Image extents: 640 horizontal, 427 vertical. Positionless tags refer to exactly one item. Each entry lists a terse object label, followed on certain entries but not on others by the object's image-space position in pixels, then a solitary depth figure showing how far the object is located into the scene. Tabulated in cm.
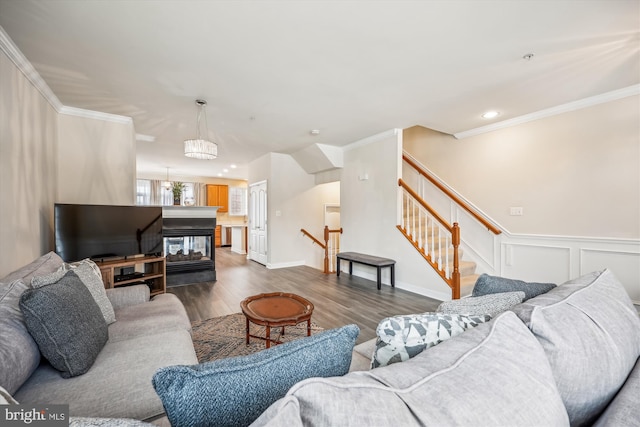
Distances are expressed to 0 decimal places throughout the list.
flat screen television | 291
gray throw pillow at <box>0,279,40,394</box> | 97
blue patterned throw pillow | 81
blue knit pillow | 49
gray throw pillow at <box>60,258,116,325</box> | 172
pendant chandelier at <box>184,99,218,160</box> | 320
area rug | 223
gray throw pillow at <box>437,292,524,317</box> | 107
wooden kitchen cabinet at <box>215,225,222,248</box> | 966
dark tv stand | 305
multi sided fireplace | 446
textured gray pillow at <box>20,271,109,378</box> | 112
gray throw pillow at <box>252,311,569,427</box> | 43
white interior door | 610
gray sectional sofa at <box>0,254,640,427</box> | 46
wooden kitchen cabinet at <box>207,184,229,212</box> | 952
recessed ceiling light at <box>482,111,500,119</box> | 354
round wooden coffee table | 201
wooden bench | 409
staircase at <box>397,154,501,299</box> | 336
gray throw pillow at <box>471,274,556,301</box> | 137
